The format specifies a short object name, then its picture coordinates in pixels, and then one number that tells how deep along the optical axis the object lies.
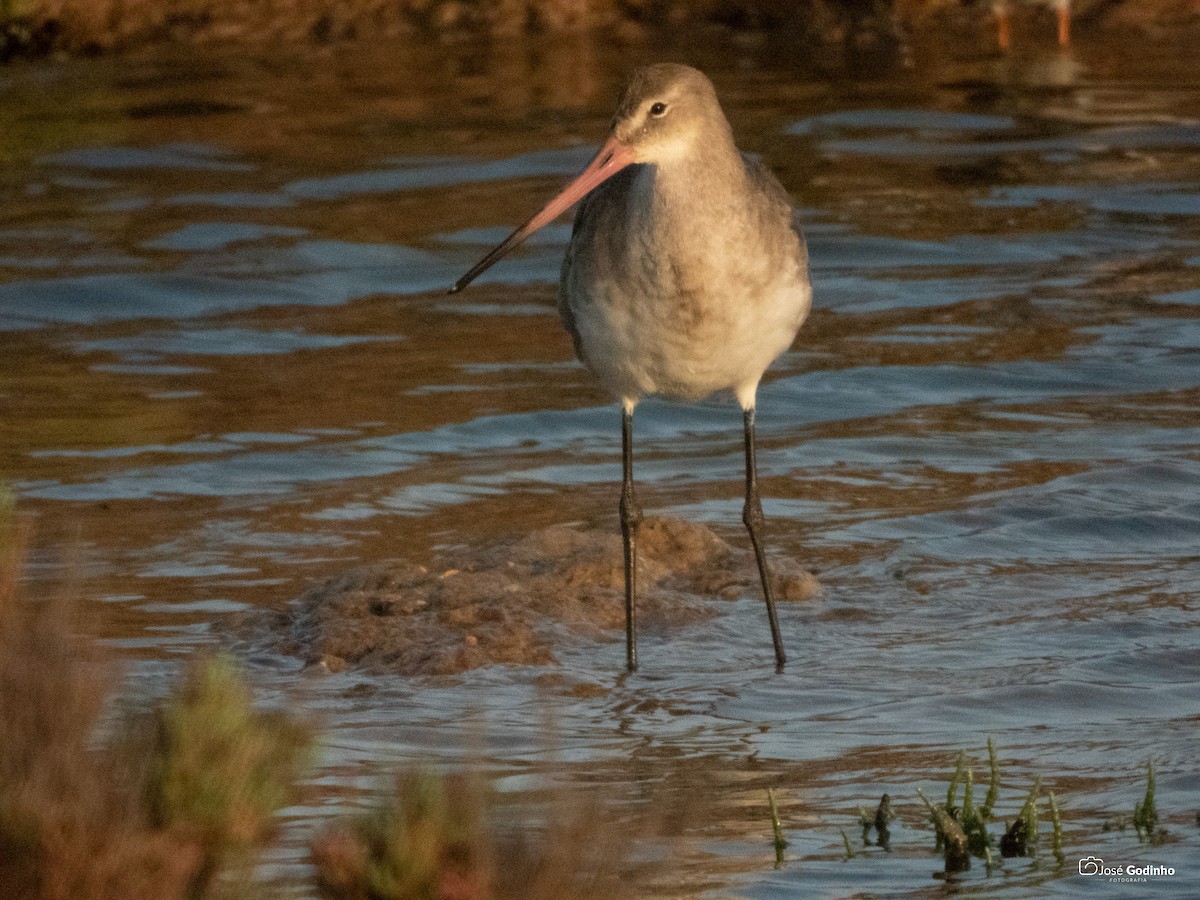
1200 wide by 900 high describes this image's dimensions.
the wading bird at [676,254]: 12.16
